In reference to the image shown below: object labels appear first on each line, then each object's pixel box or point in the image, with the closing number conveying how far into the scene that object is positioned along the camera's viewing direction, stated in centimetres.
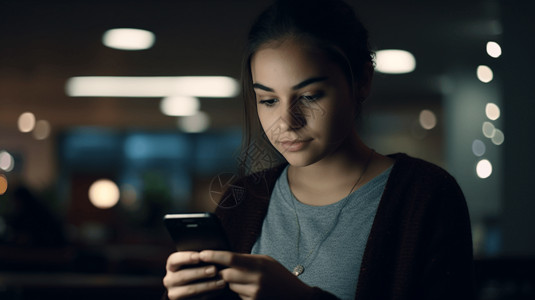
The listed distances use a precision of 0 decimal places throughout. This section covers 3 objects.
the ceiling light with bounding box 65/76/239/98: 705
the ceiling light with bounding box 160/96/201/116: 854
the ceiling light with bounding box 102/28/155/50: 468
